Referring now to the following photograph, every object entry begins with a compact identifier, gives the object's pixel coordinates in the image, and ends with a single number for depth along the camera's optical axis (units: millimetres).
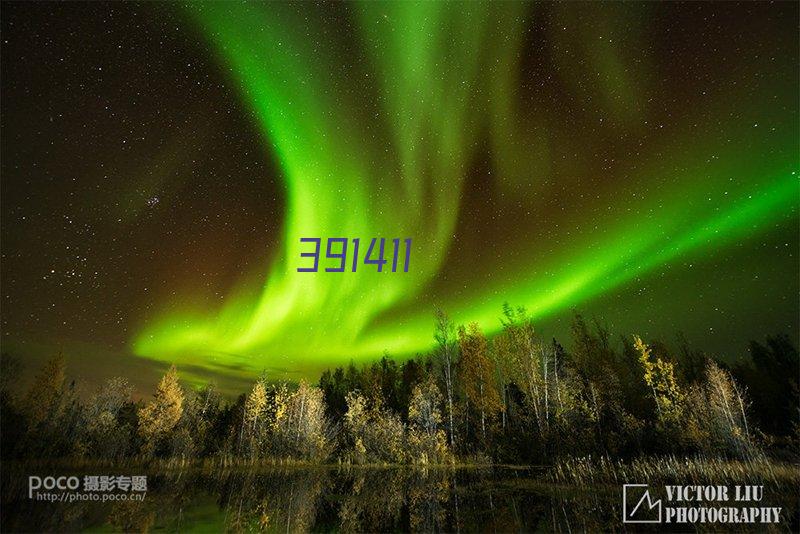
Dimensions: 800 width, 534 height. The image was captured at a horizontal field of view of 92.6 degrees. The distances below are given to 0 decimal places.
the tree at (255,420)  47094
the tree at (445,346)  42875
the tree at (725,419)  27344
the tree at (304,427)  43812
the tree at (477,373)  43469
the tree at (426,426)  39031
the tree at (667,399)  33094
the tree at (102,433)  34000
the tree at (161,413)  42406
